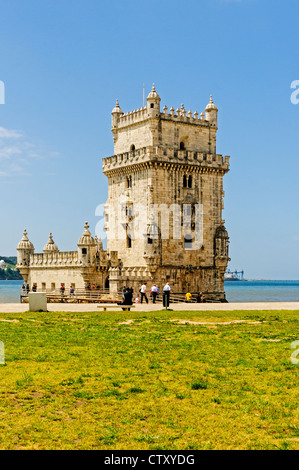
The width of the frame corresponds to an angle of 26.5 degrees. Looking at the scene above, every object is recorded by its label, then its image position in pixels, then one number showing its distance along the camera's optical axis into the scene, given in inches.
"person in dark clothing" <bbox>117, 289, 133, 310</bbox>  1542.8
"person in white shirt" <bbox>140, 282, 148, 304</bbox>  1864.4
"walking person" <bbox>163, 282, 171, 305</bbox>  1498.8
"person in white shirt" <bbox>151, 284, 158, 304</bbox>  1903.3
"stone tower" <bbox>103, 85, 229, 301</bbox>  2250.2
